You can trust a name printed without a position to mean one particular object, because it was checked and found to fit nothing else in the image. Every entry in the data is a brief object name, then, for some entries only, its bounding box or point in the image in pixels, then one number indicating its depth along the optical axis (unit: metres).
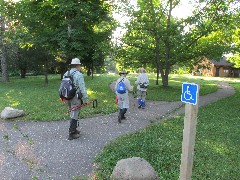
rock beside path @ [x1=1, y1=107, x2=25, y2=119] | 7.93
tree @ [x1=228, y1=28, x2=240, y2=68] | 16.29
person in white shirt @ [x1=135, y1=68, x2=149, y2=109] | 9.60
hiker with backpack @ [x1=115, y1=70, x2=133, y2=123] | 7.42
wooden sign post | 2.95
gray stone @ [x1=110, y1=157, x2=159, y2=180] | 3.72
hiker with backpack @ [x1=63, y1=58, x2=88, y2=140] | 5.80
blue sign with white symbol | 2.90
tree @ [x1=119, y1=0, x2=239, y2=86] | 14.91
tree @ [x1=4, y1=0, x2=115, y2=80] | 15.28
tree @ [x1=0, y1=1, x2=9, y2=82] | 22.56
